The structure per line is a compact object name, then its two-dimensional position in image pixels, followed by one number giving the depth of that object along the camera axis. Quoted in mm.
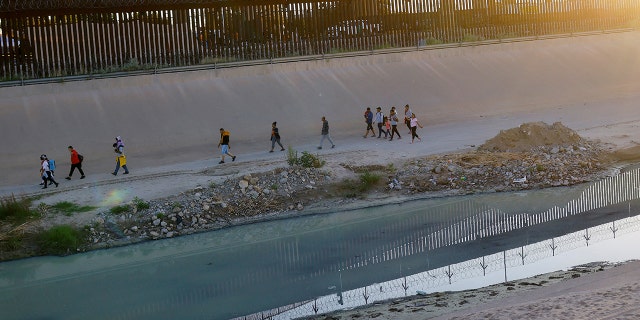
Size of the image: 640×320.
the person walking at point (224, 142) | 28516
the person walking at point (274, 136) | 30031
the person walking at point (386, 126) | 31828
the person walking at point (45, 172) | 26578
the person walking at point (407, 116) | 31706
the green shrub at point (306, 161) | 26906
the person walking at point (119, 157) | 27862
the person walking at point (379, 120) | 32031
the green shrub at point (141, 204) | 24484
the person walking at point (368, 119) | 32344
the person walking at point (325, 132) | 30438
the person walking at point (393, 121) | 31600
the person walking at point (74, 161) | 27344
